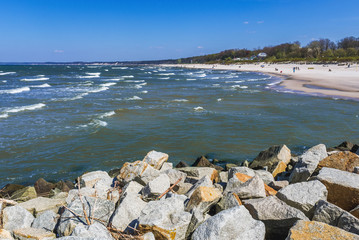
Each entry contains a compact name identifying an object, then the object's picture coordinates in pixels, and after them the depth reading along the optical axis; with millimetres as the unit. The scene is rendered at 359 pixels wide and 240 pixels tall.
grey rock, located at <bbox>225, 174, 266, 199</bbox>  5164
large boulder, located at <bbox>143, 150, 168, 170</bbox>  9031
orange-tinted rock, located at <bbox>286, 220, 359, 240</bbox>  3658
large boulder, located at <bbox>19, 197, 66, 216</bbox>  6257
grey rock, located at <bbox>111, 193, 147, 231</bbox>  4948
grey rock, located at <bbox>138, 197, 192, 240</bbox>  4234
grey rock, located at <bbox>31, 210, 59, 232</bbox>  5302
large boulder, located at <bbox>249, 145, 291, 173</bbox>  9966
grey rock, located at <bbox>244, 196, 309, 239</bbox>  4367
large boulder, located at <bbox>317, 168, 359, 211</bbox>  5074
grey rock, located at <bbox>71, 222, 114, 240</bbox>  4116
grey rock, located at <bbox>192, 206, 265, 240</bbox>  3859
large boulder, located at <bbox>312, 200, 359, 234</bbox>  4082
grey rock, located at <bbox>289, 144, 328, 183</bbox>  6926
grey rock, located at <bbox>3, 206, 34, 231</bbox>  5363
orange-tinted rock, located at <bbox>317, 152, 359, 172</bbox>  7020
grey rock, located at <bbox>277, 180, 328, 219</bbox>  4780
